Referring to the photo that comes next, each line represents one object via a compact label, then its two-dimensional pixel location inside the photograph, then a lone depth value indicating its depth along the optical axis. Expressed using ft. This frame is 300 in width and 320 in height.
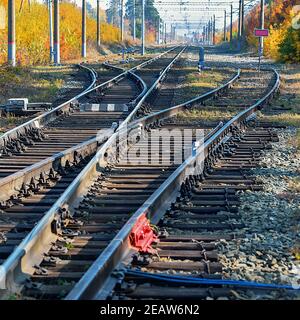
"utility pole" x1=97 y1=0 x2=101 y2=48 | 191.01
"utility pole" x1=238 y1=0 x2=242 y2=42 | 236.92
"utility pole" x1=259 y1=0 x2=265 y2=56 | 140.28
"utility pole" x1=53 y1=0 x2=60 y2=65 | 119.61
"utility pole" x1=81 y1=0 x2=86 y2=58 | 152.05
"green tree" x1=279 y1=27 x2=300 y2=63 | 120.70
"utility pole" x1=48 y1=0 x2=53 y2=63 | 129.90
